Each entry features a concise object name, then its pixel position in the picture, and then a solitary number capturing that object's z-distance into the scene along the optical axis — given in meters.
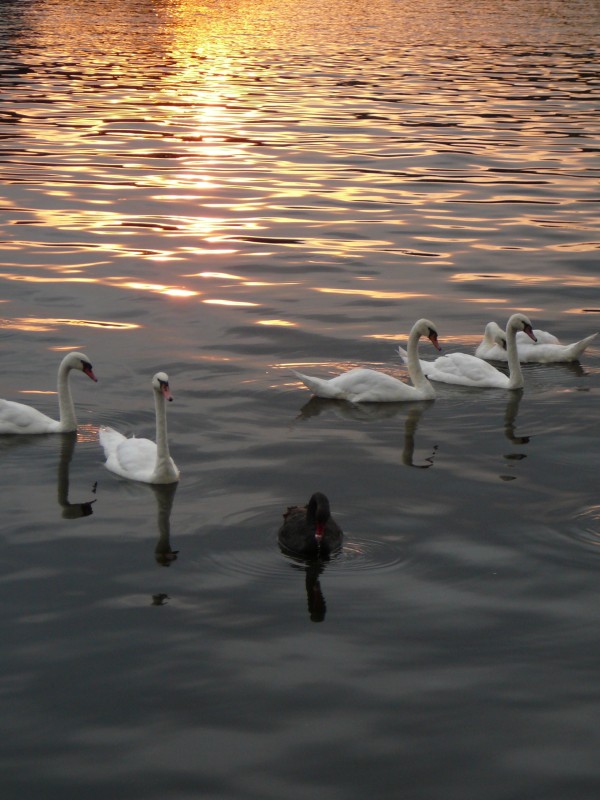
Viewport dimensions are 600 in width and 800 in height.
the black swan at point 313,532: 11.64
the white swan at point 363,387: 16.61
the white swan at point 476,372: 17.44
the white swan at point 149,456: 13.59
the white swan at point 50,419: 14.84
